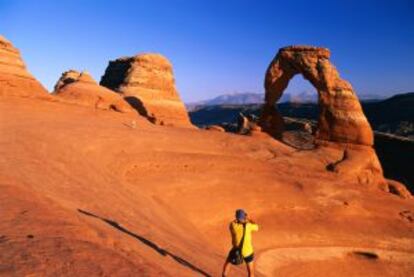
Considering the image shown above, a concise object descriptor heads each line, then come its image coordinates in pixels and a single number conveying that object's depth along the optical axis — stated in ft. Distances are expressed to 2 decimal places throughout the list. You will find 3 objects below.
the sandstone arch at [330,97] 79.41
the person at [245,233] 25.31
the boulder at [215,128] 105.87
